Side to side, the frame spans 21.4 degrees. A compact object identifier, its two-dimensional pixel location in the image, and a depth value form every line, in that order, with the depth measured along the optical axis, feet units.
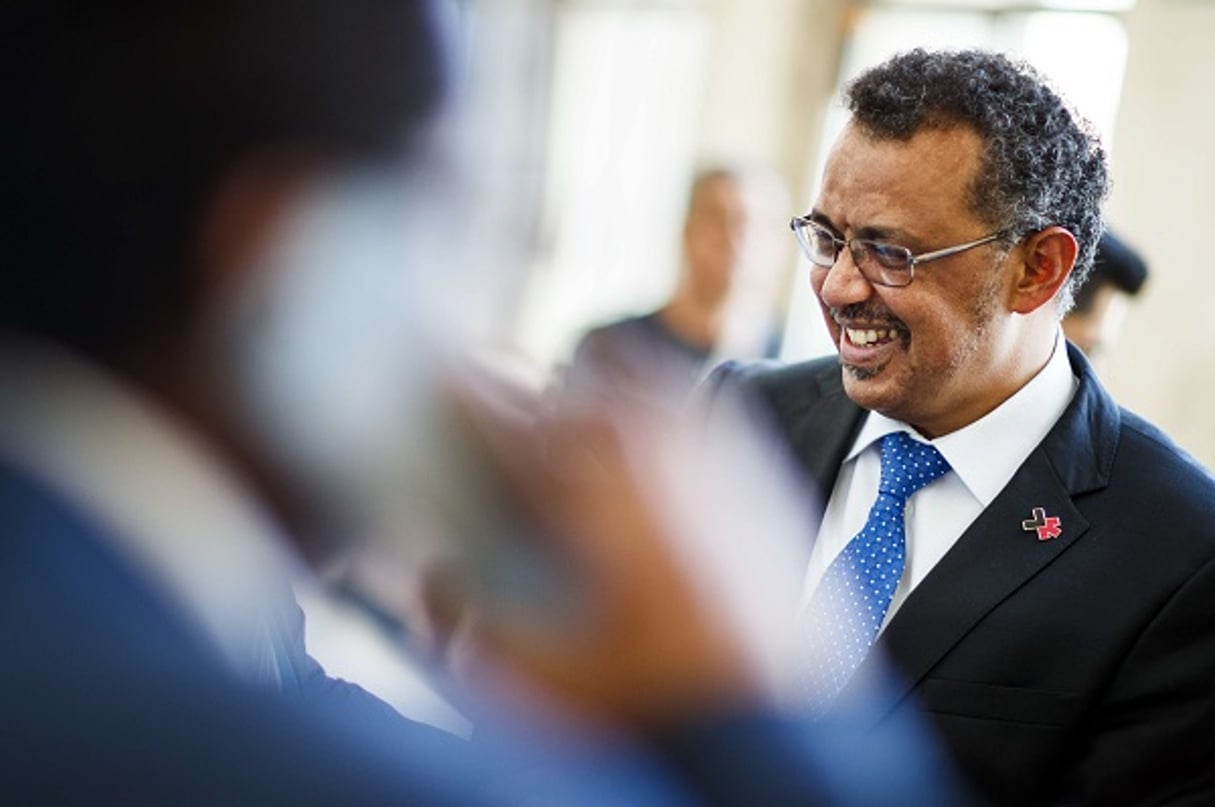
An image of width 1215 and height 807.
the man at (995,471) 6.82
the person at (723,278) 9.86
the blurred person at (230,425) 2.59
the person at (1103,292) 8.67
